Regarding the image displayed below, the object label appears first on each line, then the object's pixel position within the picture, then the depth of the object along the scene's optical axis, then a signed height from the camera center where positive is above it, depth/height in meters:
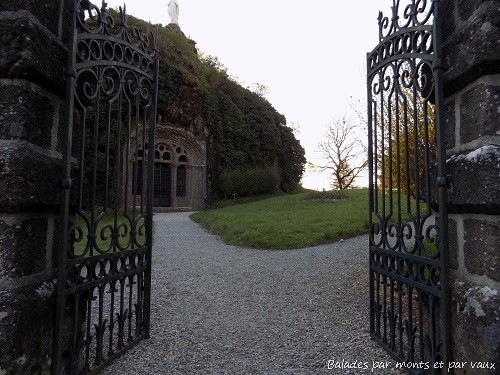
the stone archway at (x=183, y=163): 21.28 +2.39
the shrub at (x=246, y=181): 23.72 +1.38
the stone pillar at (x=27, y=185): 1.72 +0.07
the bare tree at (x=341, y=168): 32.28 +3.28
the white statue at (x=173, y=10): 28.47 +16.01
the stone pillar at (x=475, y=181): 1.73 +0.12
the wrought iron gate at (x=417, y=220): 2.08 -0.12
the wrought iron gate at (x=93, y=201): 2.11 -0.02
